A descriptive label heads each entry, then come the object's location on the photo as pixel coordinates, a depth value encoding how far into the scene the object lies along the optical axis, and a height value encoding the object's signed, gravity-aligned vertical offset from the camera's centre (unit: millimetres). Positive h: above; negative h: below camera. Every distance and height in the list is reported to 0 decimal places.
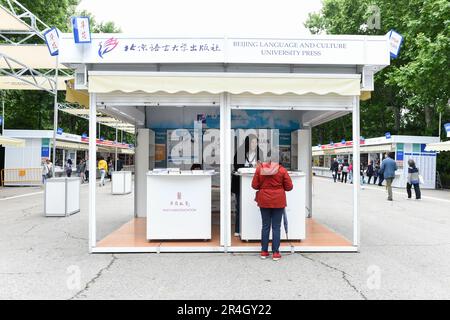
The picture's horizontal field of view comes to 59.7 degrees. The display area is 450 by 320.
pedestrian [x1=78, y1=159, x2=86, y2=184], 25391 -268
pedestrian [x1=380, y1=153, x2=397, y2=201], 15109 -254
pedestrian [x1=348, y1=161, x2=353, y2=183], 27231 -600
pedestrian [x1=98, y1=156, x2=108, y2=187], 22720 -181
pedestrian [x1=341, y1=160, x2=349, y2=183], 27802 -397
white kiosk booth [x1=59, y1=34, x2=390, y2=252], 6074 +1291
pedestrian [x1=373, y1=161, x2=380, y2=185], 25188 -425
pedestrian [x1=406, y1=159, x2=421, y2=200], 15630 -545
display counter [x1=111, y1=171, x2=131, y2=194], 17438 -785
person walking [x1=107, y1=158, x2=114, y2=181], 29419 -119
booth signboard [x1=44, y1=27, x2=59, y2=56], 7630 +2463
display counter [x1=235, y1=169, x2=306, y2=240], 6793 -806
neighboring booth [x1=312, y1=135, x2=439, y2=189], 22562 +547
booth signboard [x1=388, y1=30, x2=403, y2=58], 6418 +2017
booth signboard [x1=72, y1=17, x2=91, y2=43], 5824 +2020
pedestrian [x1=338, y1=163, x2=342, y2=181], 29991 -430
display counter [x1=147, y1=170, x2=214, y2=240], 6766 -733
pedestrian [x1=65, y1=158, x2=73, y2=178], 23745 -188
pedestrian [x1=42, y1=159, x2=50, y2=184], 21280 -282
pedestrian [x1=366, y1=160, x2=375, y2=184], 24931 -419
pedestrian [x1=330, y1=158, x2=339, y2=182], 29509 -274
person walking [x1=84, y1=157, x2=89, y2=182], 27212 -524
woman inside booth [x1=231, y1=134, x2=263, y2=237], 7492 +117
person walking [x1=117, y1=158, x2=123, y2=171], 36825 +39
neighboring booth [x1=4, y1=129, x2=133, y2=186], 22469 +433
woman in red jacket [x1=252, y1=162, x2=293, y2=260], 5930 -479
